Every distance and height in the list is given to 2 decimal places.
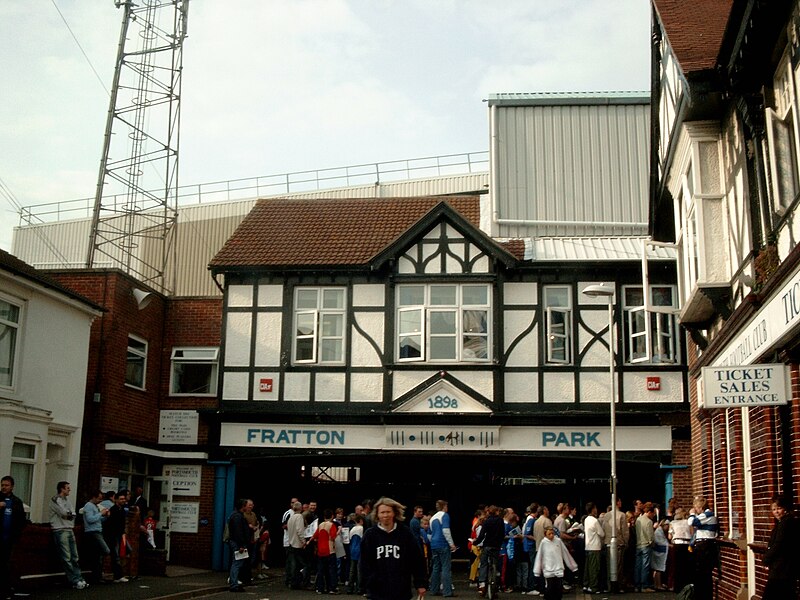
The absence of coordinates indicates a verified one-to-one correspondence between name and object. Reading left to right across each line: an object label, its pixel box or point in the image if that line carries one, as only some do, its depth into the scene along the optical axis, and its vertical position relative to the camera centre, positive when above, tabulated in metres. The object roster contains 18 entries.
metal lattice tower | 29.72 +11.46
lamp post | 20.22 +0.79
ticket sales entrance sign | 10.98 +1.43
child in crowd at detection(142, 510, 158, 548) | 21.86 -0.42
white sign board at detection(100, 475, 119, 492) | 23.53 +0.52
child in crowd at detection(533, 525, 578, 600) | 15.32 -0.68
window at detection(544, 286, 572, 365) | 25.05 +4.51
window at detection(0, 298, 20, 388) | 19.58 +3.13
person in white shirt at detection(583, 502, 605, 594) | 19.70 -0.62
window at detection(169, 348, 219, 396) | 26.77 +3.56
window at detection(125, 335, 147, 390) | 25.50 +3.58
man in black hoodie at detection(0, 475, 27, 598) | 14.58 -0.26
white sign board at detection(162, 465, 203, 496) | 25.89 +0.74
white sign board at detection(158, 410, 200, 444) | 26.23 +2.06
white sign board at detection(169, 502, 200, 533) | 25.58 -0.20
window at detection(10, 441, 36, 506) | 19.47 +0.70
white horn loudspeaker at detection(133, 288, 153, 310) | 25.47 +5.12
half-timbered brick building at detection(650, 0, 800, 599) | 11.00 +3.61
